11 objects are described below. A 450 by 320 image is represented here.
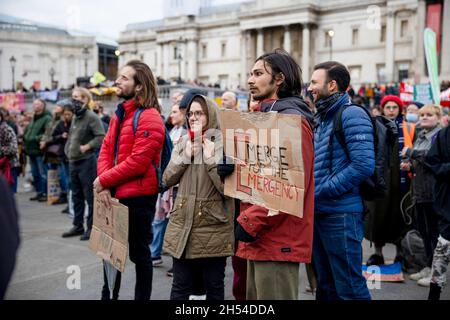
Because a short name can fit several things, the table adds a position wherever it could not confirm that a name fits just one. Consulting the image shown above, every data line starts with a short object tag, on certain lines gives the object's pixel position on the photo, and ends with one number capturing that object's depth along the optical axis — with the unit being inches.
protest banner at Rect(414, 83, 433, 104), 484.7
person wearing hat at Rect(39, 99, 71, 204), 389.4
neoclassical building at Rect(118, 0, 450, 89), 1862.8
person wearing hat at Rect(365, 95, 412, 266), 221.6
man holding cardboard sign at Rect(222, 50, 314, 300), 102.0
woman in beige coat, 134.1
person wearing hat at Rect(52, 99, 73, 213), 359.6
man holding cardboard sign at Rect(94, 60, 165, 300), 155.0
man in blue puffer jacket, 137.3
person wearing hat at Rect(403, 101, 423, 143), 237.5
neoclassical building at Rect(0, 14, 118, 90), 2753.4
